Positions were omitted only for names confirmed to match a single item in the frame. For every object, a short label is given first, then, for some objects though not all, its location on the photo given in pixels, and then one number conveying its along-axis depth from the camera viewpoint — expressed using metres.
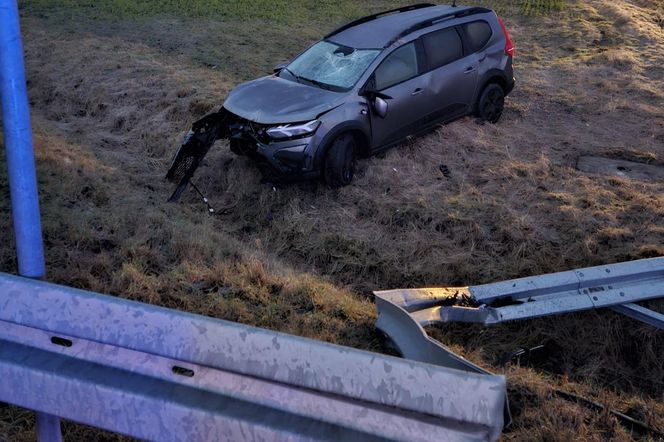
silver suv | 7.70
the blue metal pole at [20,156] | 2.70
